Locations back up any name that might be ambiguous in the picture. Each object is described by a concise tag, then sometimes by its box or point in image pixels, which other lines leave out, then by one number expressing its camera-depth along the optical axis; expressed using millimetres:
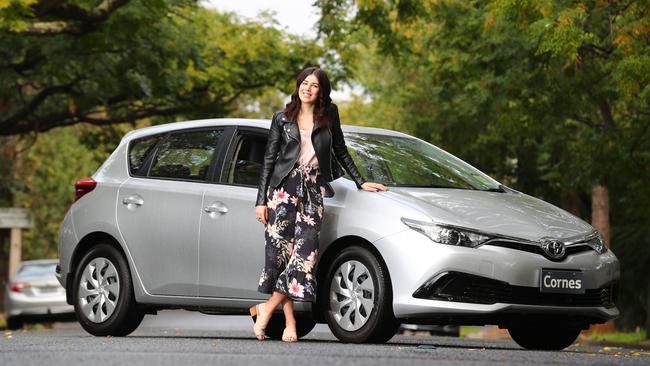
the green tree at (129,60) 31232
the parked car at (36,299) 36306
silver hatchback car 13225
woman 13887
